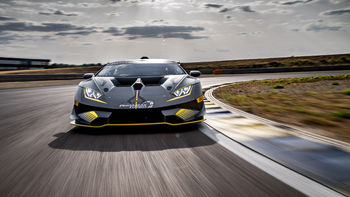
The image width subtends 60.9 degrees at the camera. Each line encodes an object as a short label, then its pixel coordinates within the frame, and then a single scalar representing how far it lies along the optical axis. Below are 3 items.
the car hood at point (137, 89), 4.33
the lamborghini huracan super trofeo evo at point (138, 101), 4.24
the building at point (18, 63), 64.94
